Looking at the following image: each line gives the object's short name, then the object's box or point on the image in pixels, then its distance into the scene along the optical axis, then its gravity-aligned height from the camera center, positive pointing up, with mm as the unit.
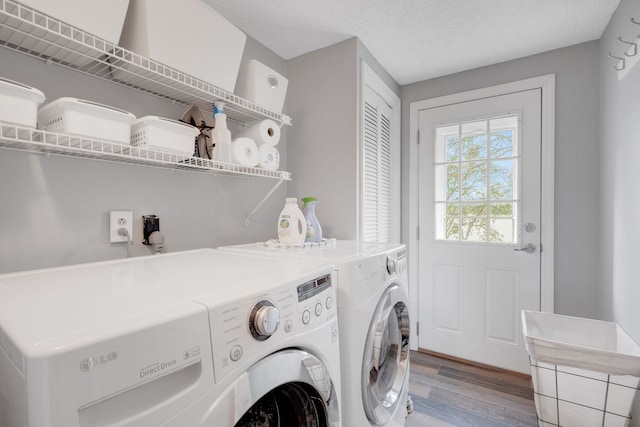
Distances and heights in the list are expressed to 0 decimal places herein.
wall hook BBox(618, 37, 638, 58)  1352 +703
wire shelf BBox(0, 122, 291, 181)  825 +201
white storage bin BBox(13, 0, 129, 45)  848 +577
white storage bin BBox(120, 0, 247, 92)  1083 +661
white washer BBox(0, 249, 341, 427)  426 -237
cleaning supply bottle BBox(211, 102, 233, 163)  1329 +307
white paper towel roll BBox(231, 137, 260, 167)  1407 +267
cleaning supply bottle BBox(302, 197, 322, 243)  1649 -87
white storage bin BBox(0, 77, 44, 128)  775 +281
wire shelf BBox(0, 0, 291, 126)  880 +525
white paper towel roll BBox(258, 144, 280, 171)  1539 +262
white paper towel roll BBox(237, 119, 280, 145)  1550 +390
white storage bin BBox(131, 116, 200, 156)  1079 +273
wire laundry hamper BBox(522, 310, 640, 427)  1299 -781
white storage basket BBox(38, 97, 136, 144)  893 +277
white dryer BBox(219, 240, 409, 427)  1084 -474
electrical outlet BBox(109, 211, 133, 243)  1223 -63
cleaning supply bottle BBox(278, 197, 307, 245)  1499 -88
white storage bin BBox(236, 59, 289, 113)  1537 +630
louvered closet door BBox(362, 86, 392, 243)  2129 +290
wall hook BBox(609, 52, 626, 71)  1503 +705
